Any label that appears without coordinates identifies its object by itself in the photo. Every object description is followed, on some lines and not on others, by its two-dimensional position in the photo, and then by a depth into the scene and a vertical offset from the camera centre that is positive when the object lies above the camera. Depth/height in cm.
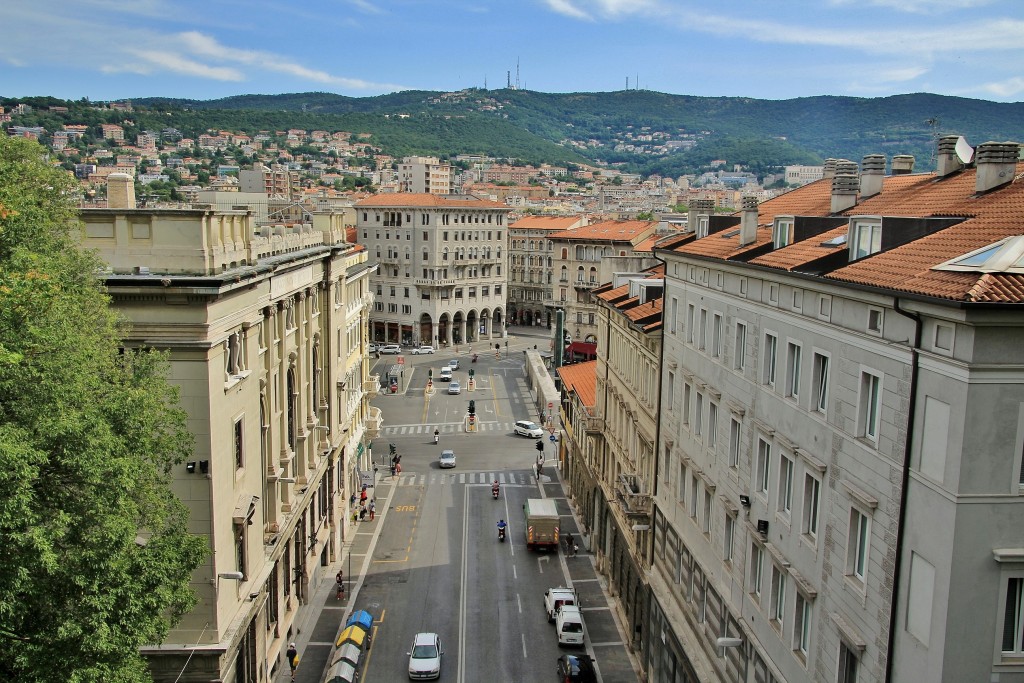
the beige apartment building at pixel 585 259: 11800 -862
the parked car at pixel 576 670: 3651 -1909
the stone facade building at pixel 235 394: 2356 -653
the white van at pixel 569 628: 4062 -1923
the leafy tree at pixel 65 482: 1377 -472
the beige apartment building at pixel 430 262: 14100 -1056
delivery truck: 5409 -1960
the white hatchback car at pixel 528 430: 8681 -2217
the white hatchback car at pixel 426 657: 3722 -1907
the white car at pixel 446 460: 7488 -2165
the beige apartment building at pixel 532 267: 16450 -1272
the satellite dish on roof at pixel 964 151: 2670 +157
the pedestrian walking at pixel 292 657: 3709 -1882
